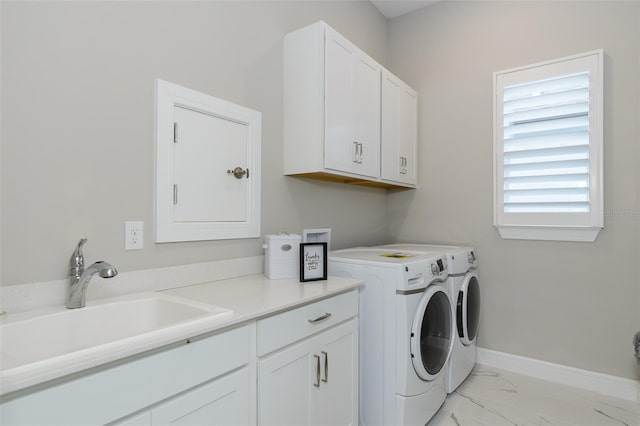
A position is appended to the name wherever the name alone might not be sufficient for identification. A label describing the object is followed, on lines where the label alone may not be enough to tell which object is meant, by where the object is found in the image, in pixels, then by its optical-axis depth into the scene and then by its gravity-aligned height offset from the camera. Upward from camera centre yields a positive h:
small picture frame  1.77 -0.23
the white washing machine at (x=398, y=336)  1.76 -0.62
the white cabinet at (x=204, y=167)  1.54 +0.23
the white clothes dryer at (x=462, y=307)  2.26 -0.61
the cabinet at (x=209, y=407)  0.94 -0.55
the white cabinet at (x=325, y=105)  2.01 +0.64
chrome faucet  1.16 -0.19
